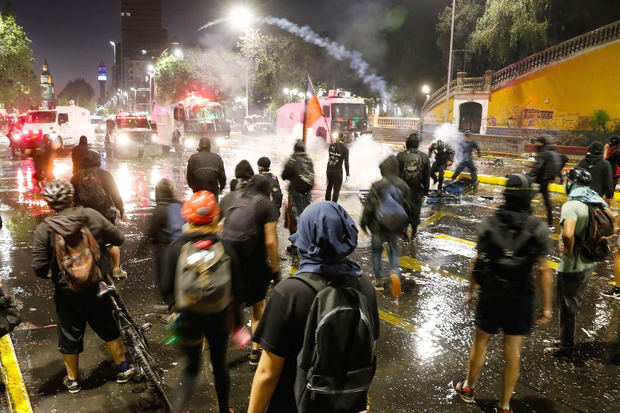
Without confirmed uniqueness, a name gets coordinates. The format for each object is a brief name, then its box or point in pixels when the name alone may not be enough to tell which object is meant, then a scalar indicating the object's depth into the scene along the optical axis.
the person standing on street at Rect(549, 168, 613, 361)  4.45
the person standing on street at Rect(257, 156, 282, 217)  6.14
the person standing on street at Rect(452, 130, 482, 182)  12.62
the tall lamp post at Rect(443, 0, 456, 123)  31.73
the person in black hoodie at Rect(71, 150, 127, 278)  6.15
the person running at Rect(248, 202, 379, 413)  2.21
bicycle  3.87
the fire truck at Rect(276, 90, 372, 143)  28.55
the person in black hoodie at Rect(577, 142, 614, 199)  7.67
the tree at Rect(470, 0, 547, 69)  30.73
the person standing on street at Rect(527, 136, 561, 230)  8.76
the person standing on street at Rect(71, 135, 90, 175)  7.84
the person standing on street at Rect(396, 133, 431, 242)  7.33
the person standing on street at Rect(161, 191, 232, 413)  3.12
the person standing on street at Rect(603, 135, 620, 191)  8.91
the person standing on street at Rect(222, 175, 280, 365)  4.14
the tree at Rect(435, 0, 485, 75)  38.09
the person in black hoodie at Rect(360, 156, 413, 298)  5.41
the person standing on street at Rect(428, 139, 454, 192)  12.29
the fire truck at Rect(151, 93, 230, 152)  24.06
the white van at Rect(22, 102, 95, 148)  22.66
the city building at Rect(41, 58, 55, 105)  185.00
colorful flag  11.45
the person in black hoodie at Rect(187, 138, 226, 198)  7.29
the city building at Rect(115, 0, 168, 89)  170.55
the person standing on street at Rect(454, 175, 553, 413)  3.39
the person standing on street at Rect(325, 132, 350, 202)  9.29
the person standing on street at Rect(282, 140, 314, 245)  7.07
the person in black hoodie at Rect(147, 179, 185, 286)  4.54
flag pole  11.78
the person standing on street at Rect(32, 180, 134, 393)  3.81
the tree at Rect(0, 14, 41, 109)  36.53
